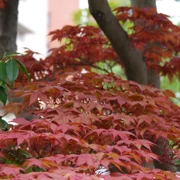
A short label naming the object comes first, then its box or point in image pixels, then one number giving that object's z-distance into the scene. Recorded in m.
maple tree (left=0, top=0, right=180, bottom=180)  2.83
